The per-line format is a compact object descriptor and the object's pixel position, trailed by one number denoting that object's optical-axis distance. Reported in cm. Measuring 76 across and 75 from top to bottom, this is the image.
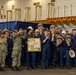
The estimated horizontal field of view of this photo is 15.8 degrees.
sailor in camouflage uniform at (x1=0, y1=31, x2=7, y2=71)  1155
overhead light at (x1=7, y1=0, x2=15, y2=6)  3344
